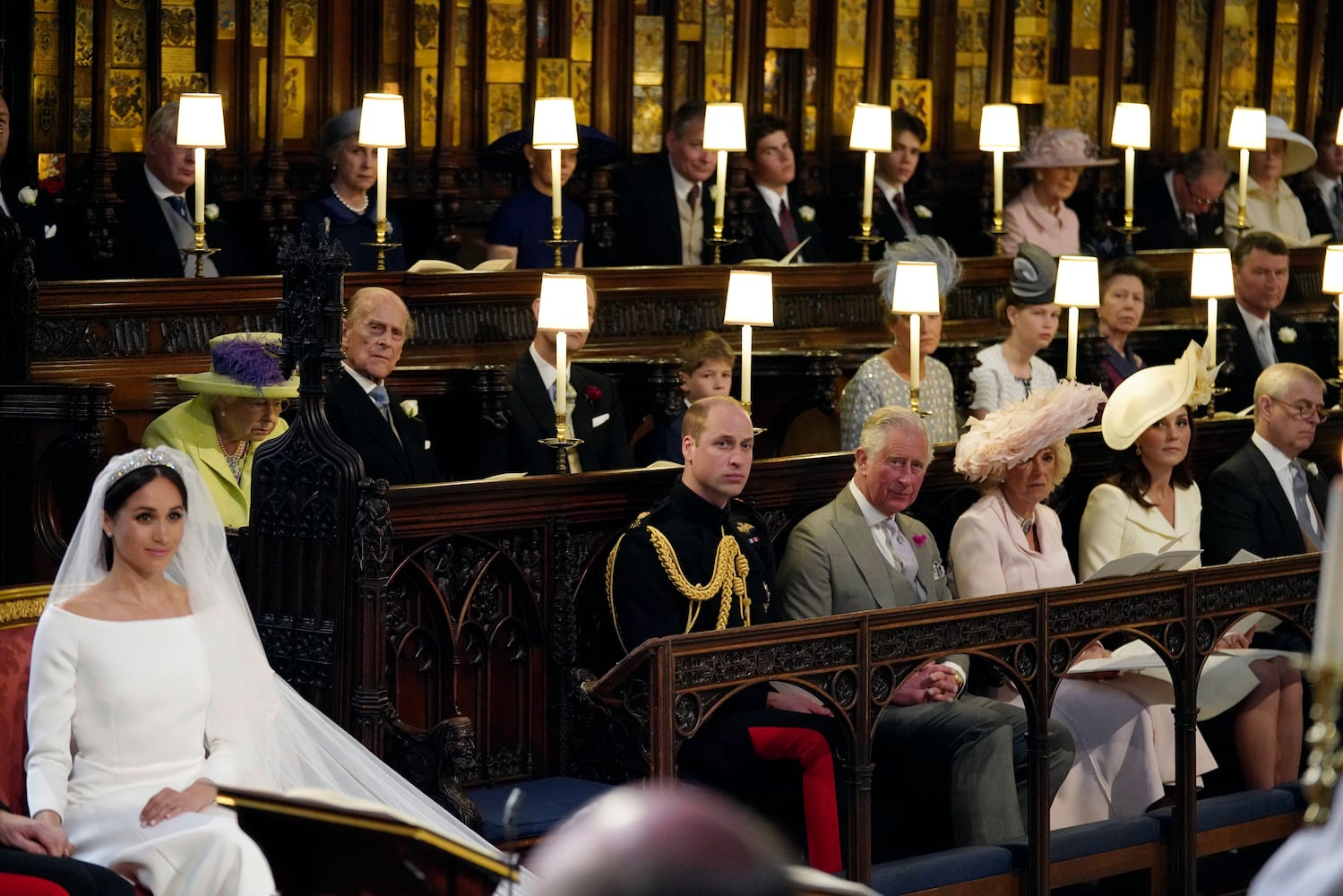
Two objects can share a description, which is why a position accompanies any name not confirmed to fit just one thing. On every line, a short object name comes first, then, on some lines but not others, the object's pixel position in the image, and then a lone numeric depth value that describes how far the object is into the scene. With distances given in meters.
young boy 12.67
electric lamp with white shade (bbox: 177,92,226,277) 13.84
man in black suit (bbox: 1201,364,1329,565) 12.59
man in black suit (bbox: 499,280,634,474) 12.30
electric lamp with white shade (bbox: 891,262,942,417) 13.06
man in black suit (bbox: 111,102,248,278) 14.09
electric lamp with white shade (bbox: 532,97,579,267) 14.80
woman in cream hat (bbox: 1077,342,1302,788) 11.55
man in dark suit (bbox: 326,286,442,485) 11.13
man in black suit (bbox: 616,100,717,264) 17.06
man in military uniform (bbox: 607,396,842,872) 9.58
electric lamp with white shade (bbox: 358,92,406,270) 14.08
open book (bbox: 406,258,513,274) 14.09
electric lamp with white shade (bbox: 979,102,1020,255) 18.50
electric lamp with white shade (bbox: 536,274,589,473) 11.80
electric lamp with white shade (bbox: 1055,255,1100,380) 14.45
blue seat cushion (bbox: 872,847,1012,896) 9.68
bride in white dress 7.97
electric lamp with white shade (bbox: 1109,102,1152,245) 18.86
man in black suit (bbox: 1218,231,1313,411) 16.83
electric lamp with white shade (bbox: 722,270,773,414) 12.87
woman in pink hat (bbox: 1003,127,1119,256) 18.89
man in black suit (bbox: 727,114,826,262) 17.37
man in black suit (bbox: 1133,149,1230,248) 19.95
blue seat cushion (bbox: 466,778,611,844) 9.23
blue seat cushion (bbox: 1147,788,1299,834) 10.98
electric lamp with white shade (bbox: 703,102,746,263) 16.37
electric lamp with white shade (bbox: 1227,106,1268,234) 18.95
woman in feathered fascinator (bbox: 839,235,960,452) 13.30
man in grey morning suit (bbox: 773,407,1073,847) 10.14
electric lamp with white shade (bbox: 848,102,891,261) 17.68
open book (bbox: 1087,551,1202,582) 11.00
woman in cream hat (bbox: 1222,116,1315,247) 20.62
